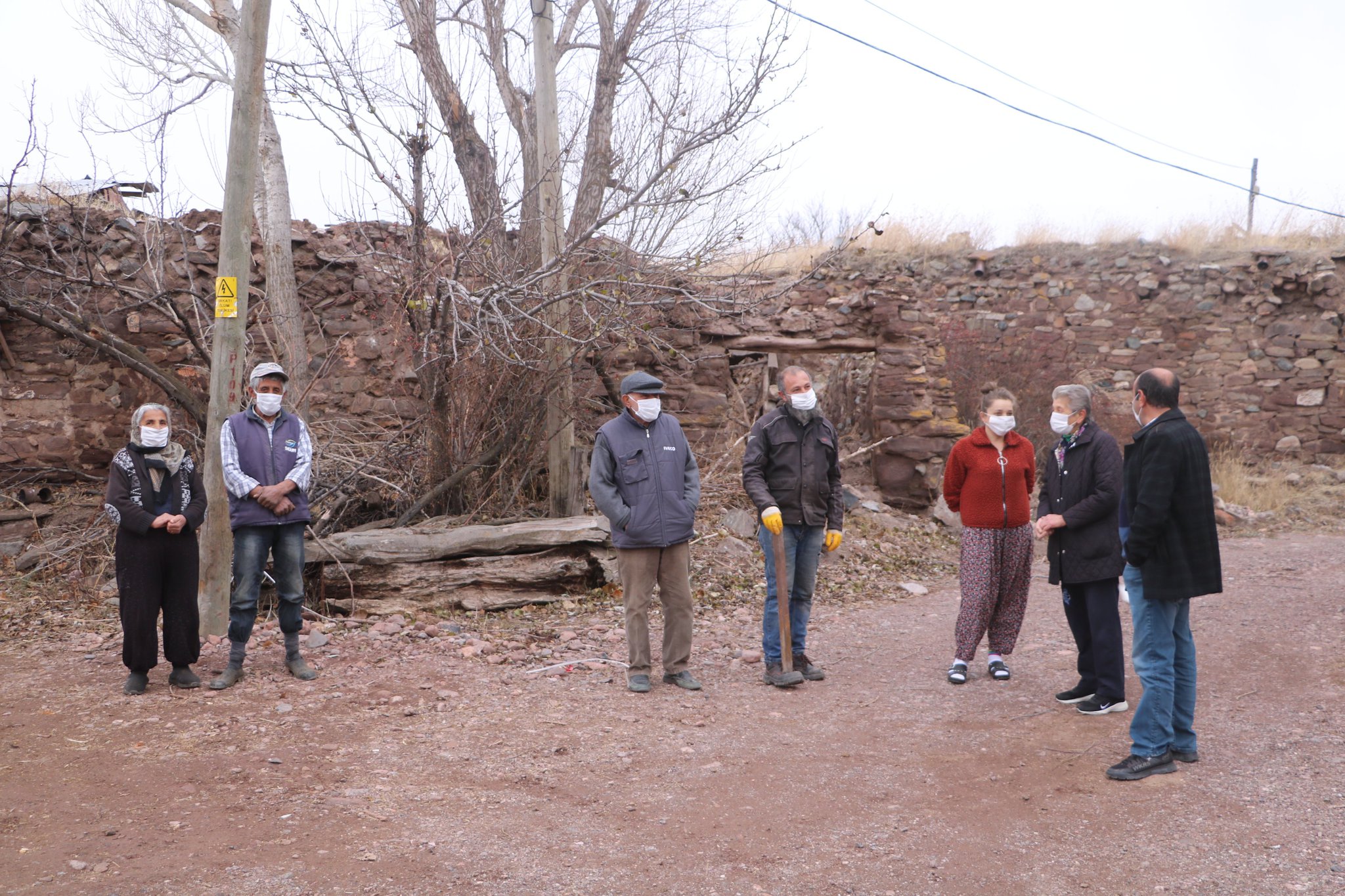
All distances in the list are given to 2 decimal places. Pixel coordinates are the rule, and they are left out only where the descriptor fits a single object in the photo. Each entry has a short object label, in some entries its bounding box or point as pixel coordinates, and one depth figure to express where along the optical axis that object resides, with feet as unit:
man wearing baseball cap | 17.57
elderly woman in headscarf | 17.03
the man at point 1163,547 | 13.19
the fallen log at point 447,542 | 24.32
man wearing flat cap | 17.97
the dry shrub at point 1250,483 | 42.71
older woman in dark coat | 16.11
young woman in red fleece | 18.06
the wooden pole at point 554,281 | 28.78
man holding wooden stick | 18.45
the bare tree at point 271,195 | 32.53
